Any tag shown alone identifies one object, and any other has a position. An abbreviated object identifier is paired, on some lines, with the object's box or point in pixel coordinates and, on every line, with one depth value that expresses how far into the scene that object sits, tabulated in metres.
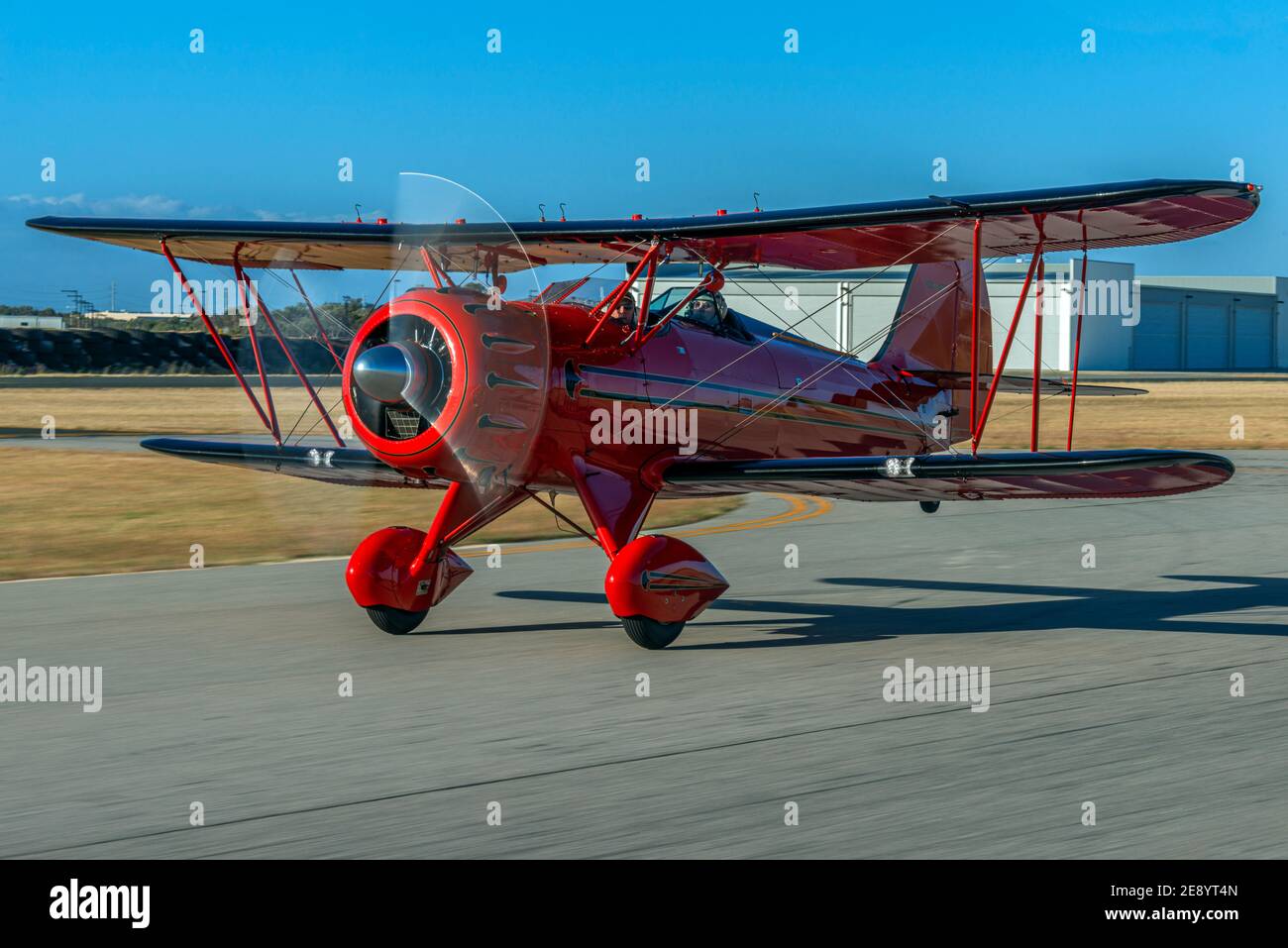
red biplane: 8.36
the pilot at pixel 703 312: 10.29
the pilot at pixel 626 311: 9.66
